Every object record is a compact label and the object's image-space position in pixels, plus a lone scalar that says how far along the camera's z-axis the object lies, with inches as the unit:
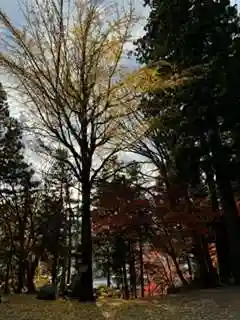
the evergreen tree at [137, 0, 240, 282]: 273.2
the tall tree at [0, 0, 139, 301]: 211.2
